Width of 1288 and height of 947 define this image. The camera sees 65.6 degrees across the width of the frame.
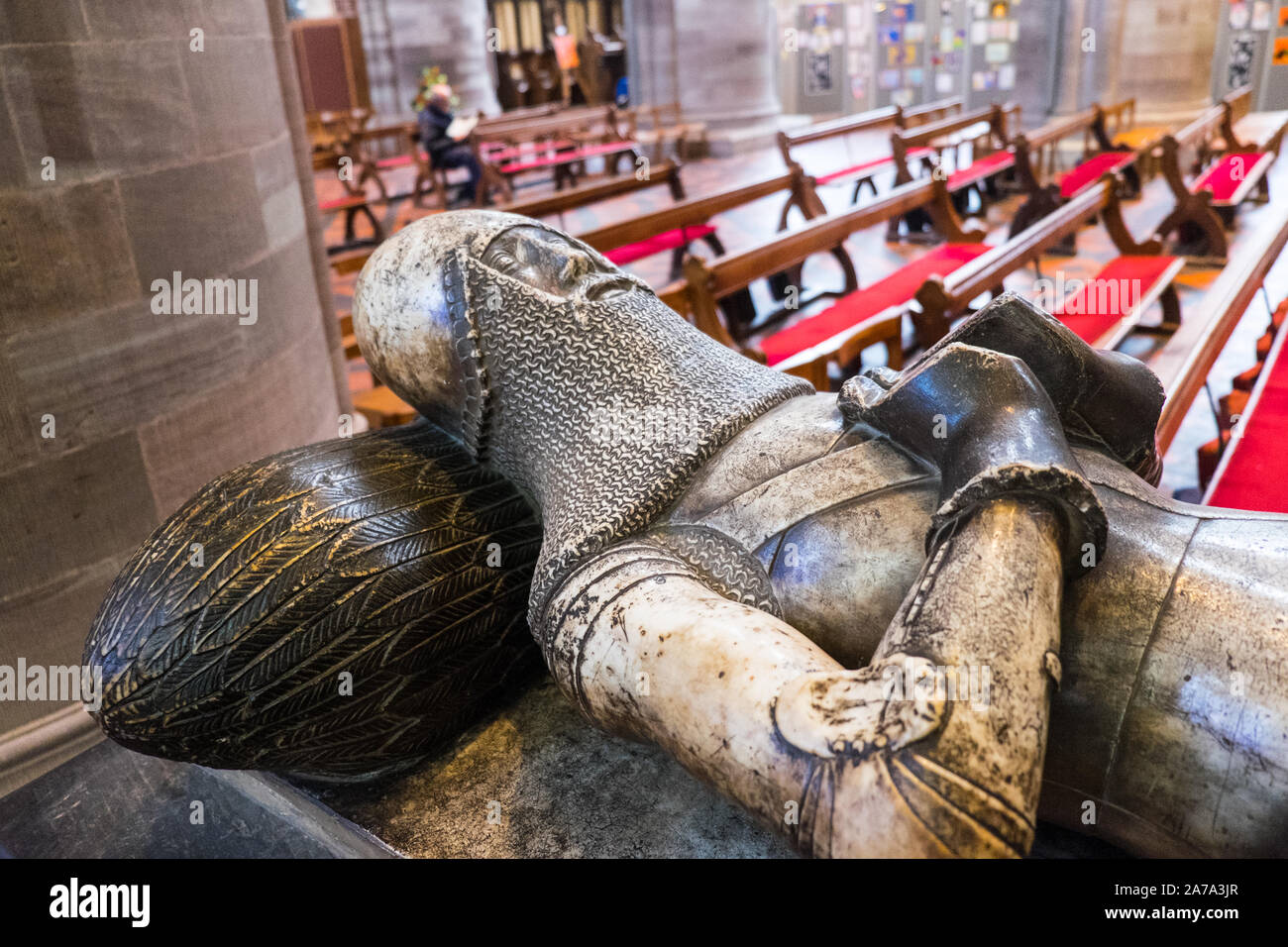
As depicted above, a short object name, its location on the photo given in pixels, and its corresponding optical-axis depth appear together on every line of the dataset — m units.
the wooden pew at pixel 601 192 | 5.77
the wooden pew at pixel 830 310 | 3.67
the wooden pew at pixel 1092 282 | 3.70
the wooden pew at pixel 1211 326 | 2.68
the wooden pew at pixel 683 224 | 5.04
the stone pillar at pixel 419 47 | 13.39
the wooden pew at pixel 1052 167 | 7.83
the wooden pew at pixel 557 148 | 10.42
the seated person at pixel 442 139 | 10.50
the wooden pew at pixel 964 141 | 8.15
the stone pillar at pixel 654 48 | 13.49
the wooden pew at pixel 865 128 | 8.48
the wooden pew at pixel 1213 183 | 6.86
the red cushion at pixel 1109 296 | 4.32
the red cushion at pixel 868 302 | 4.28
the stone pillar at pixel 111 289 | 2.39
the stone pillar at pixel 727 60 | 12.47
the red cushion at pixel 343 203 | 8.17
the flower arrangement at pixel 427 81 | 12.84
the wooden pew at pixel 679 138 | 12.70
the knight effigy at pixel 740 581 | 1.16
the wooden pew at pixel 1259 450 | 2.38
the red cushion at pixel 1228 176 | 7.43
